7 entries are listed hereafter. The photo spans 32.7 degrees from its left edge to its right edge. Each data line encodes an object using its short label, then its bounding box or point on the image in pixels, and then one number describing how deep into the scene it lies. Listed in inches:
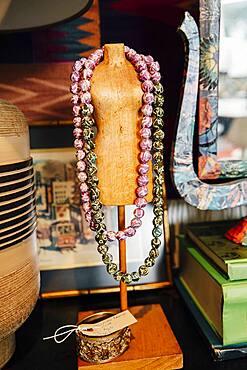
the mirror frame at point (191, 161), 25.1
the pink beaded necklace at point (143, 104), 22.5
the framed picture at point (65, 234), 32.4
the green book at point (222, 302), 24.9
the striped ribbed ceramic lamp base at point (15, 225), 22.0
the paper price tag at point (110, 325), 23.9
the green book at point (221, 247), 25.3
